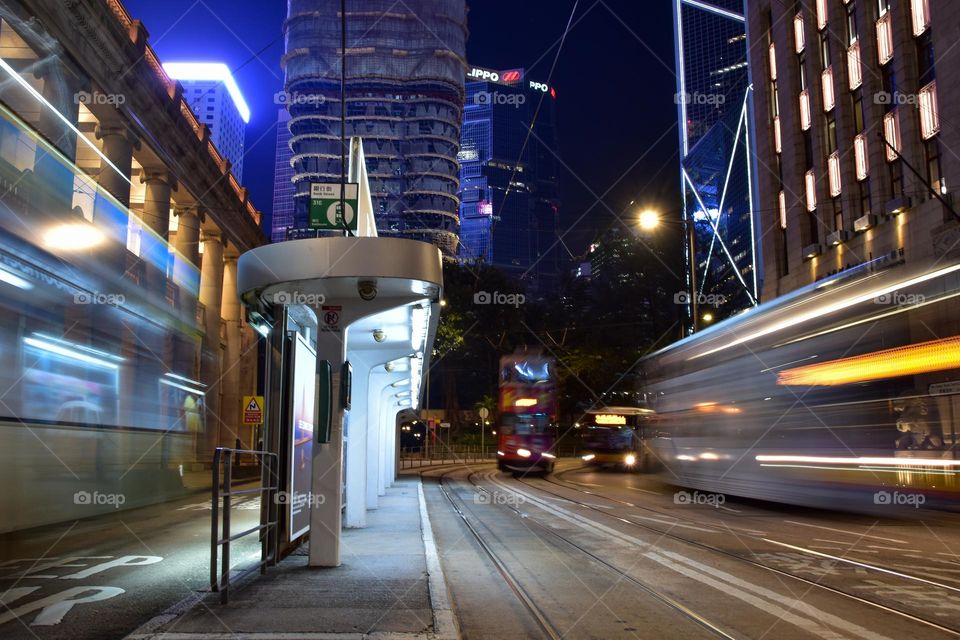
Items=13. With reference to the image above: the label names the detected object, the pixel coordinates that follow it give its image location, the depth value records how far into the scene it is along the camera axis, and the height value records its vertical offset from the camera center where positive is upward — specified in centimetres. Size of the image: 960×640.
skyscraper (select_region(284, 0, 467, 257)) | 11344 +4811
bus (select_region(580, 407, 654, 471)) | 3725 -57
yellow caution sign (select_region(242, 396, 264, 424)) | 2264 +53
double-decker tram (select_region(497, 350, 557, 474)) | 3011 +61
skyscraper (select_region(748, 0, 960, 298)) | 2570 +1042
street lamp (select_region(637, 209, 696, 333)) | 2361 +568
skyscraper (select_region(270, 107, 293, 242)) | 15545 +4868
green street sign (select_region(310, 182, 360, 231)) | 1018 +273
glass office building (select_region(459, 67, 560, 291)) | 18200 +4382
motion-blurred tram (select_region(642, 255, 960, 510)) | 1042 +39
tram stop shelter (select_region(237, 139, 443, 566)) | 802 +122
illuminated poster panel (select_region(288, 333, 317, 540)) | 908 +0
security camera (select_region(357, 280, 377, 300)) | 852 +144
